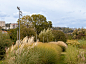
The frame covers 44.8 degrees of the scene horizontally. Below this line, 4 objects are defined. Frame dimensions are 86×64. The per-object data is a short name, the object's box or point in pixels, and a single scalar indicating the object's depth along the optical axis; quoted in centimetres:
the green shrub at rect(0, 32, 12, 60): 1040
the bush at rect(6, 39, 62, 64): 464
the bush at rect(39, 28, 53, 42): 1958
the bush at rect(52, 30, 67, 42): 2164
